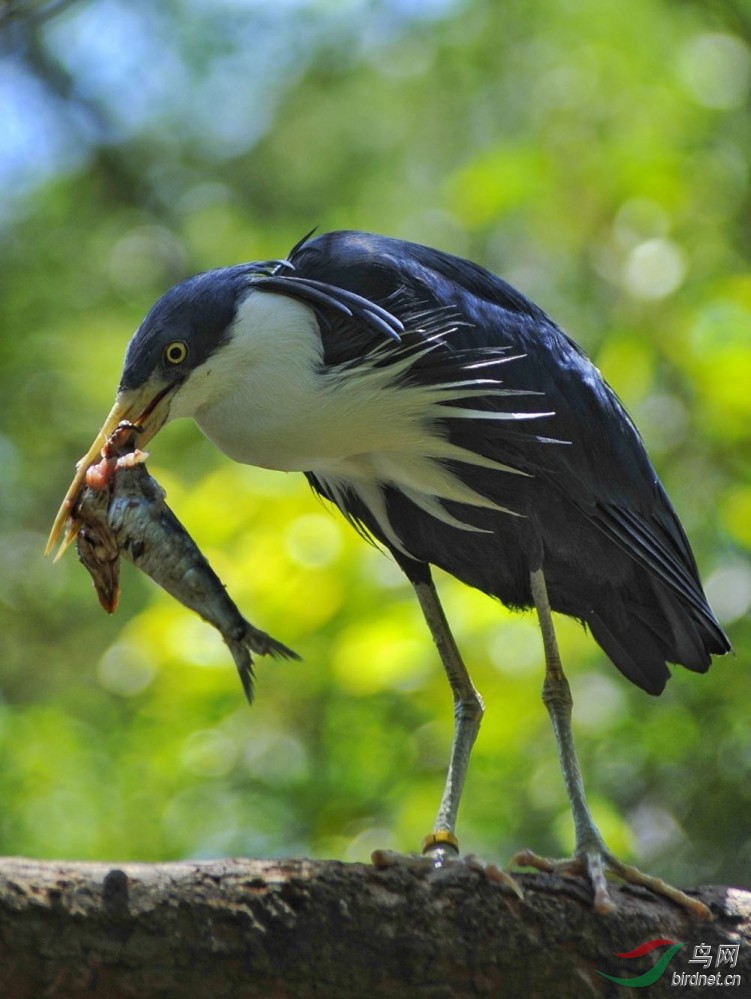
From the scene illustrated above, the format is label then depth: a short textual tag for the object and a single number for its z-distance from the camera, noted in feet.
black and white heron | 20.34
